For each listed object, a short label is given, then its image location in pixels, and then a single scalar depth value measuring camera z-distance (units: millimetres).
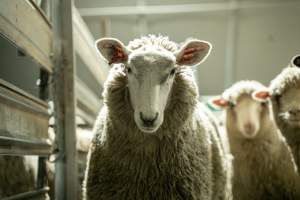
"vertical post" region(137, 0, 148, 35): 7949
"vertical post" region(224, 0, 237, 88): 7953
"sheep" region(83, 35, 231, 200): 2773
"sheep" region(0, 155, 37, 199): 2859
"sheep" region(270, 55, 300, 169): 4176
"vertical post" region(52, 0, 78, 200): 3438
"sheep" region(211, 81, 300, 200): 4785
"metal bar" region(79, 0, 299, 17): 7645
